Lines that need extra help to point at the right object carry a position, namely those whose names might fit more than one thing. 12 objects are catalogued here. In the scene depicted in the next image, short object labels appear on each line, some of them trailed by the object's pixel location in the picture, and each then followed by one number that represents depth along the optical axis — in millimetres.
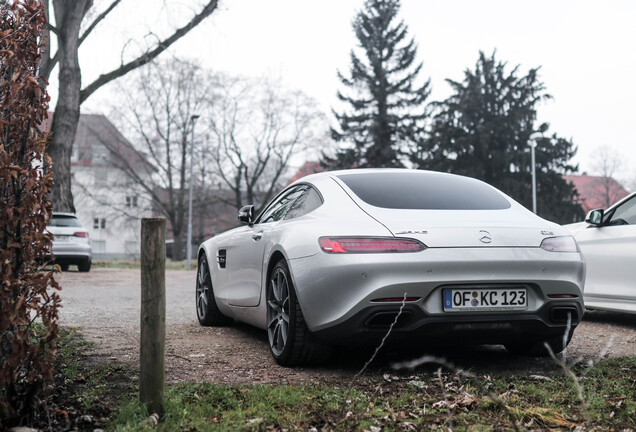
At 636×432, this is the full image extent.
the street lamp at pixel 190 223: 30203
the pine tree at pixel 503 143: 41281
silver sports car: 4156
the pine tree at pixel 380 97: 40312
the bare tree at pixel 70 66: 19172
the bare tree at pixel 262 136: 42250
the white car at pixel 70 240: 17688
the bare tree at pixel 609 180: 62969
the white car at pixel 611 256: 7043
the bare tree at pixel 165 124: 40312
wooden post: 3201
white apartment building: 41250
